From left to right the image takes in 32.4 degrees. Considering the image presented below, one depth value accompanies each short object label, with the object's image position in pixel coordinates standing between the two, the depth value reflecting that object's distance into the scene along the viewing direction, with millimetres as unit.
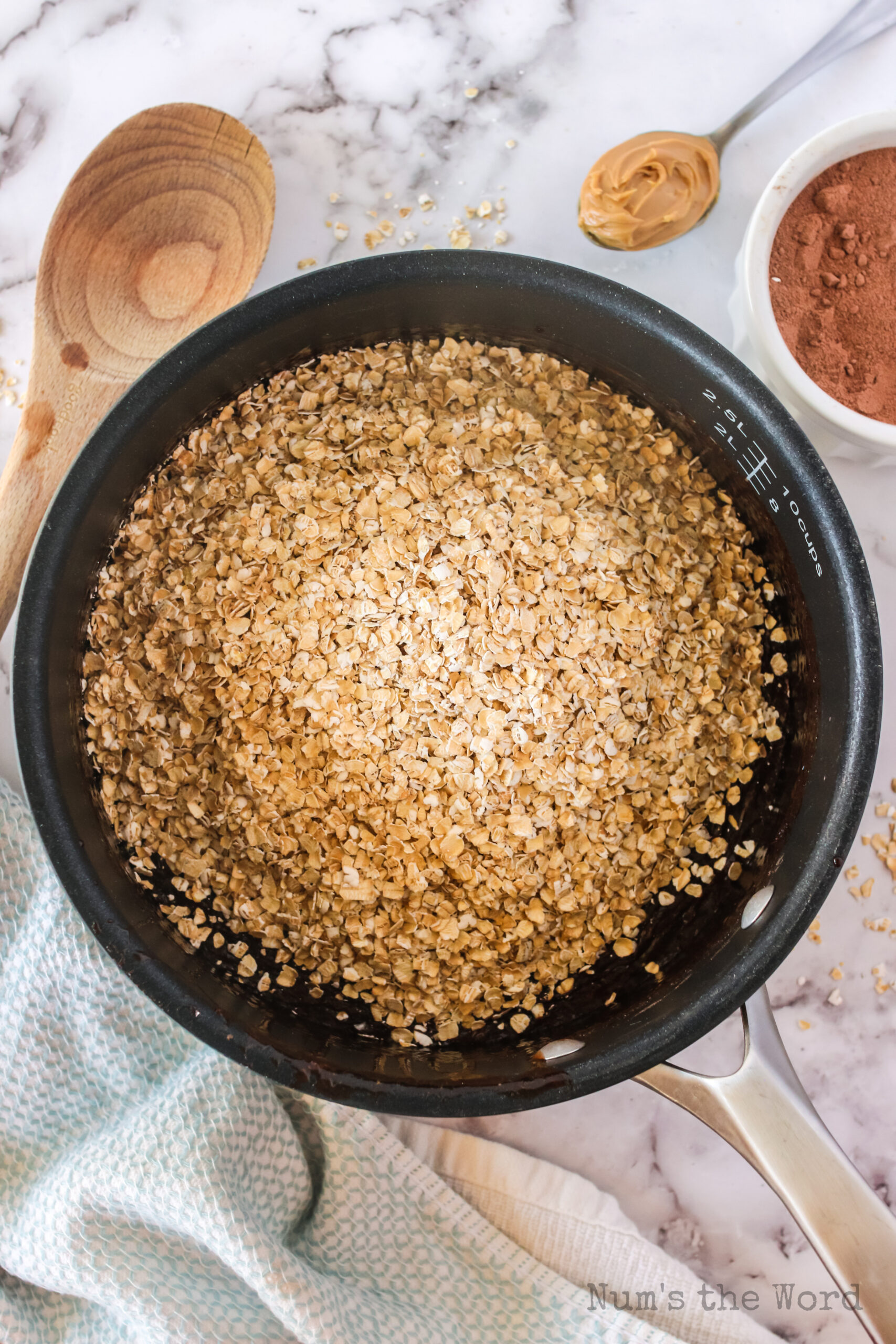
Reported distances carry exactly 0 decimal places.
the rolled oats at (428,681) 435
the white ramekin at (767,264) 438
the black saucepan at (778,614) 409
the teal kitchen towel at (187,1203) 438
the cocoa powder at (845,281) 447
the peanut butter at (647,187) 456
